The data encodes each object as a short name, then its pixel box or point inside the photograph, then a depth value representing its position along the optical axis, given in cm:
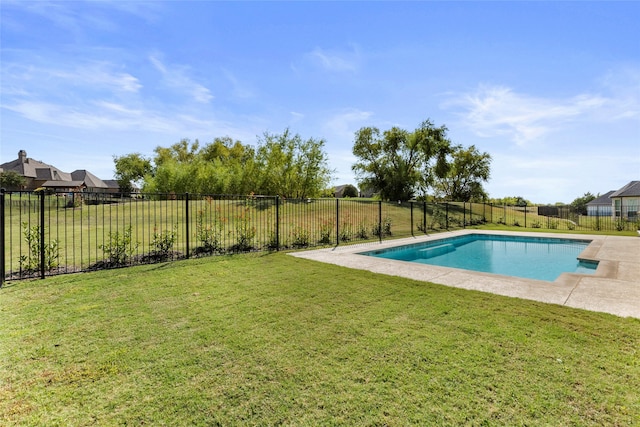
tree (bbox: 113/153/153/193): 4338
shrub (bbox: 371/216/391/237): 1115
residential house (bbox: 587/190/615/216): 3247
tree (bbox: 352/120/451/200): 2547
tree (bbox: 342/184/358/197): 5143
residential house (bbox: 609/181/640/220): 2405
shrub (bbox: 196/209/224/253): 680
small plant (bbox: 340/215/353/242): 973
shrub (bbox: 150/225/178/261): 603
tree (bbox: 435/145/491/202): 3350
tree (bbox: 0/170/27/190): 3153
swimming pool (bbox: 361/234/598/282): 701
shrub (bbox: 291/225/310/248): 822
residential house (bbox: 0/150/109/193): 3672
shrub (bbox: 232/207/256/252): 725
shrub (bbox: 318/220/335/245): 906
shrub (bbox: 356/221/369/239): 1029
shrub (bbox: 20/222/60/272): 467
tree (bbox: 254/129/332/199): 2055
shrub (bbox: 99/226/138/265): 539
